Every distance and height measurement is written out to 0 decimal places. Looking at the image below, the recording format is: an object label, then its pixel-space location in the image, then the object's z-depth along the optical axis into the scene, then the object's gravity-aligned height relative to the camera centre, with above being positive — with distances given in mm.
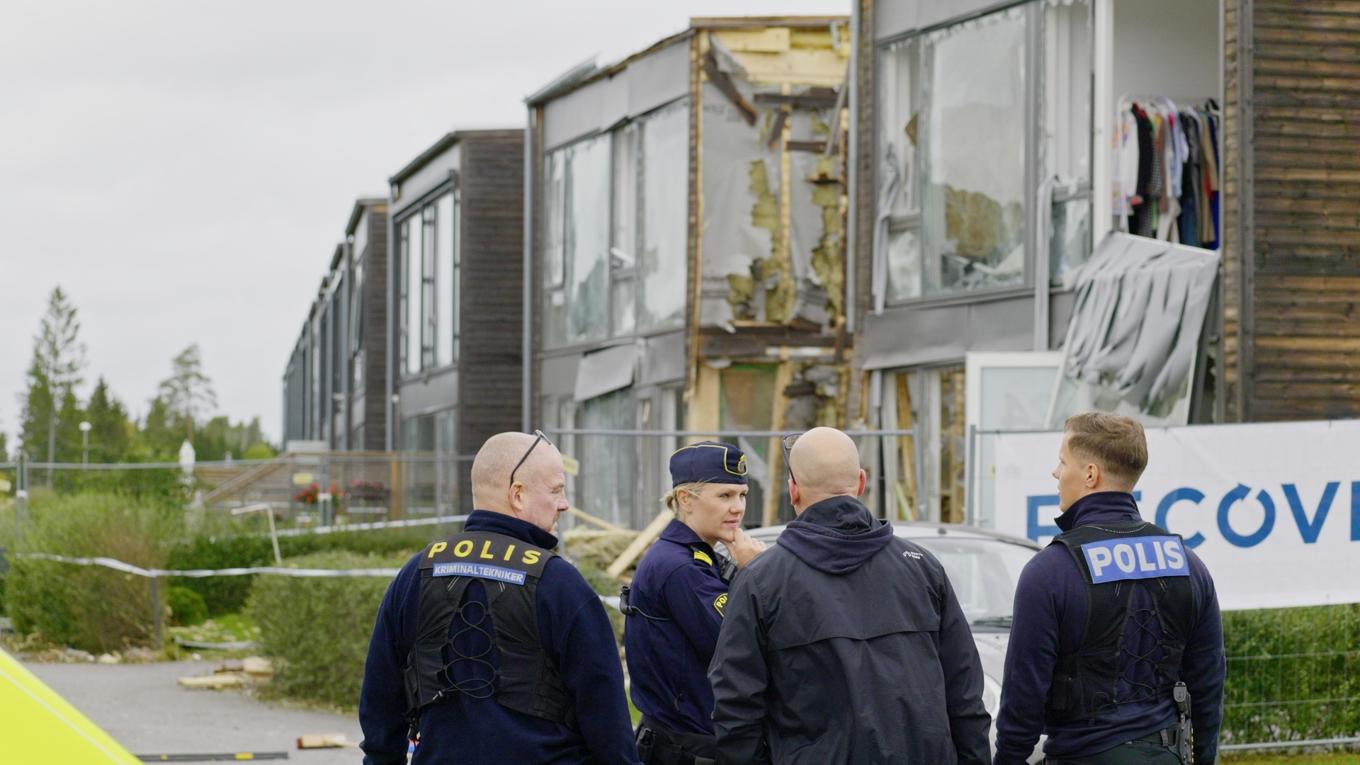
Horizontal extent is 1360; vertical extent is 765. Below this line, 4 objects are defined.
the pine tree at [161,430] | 116500 +445
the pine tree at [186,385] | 160125 +4627
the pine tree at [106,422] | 112188 +876
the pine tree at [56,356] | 115688 +5257
